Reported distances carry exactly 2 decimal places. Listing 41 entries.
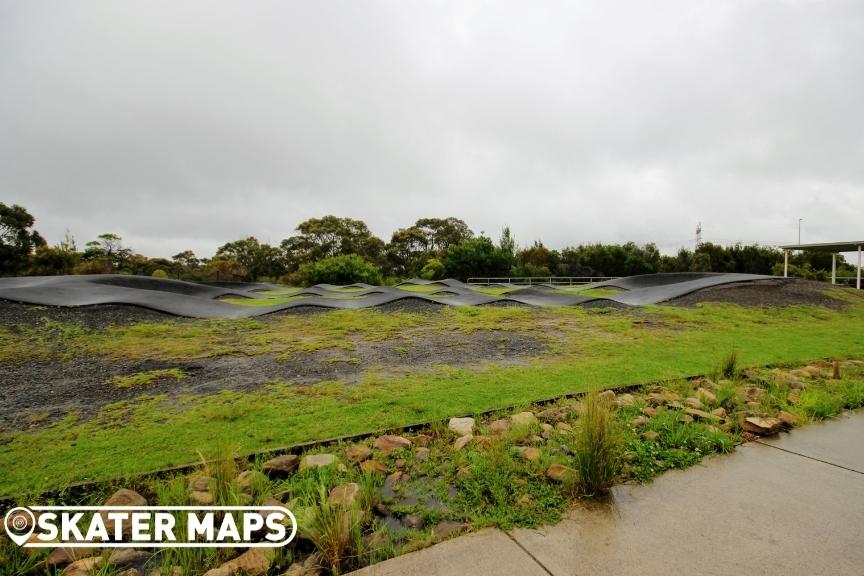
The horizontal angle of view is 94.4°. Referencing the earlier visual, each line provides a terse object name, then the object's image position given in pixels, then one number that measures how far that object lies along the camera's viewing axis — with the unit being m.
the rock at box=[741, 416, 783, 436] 2.53
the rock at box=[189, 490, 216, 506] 1.83
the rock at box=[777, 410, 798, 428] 2.66
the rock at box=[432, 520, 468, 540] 1.63
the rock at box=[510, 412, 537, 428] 2.67
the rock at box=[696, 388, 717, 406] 3.12
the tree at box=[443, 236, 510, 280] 27.11
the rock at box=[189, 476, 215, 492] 1.95
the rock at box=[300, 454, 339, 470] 2.16
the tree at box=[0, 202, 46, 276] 20.16
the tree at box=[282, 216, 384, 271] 32.12
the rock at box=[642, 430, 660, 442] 2.43
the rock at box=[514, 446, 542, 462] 2.19
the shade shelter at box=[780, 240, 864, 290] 14.91
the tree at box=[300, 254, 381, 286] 20.73
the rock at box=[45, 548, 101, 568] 1.50
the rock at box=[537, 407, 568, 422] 2.82
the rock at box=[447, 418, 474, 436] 2.61
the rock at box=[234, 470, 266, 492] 1.96
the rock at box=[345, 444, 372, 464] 2.27
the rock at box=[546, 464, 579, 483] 1.94
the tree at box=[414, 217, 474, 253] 37.66
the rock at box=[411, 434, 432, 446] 2.50
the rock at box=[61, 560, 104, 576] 1.44
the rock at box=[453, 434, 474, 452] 2.41
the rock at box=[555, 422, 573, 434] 2.59
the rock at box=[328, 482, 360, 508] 1.78
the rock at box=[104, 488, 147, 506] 1.82
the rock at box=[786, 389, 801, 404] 3.09
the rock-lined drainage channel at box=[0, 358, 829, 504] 1.96
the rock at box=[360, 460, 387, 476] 2.12
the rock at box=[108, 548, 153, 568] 1.52
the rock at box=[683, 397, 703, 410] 3.00
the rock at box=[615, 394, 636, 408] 3.08
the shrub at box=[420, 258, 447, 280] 27.67
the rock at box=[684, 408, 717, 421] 2.76
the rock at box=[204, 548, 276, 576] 1.44
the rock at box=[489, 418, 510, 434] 2.61
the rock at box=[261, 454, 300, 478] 2.15
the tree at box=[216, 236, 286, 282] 33.62
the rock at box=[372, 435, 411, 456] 2.40
